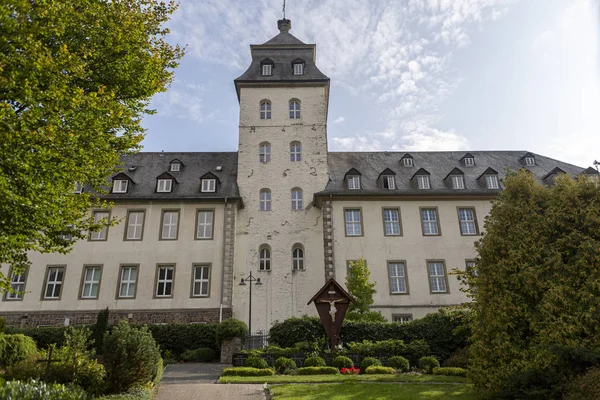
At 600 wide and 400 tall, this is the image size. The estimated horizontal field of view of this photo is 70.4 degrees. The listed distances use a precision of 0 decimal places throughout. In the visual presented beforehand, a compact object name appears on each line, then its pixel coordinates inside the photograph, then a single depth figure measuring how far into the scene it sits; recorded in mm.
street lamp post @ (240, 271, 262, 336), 26719
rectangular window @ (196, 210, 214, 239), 27594
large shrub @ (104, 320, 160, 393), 10270
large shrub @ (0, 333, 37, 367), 13984
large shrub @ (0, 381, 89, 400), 7539
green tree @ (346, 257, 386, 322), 22594
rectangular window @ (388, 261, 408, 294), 26516
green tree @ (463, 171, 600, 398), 9148
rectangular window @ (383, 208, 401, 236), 28016
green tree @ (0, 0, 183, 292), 9555
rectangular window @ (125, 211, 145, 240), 27312
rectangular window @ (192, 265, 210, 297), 26125
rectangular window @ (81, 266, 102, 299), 25797
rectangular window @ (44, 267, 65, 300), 25656
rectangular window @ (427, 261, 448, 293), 26672
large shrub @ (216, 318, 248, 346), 19016
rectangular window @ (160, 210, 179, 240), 27438
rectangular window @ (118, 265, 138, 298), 25936
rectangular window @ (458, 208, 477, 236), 28281
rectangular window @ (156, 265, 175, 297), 25984
